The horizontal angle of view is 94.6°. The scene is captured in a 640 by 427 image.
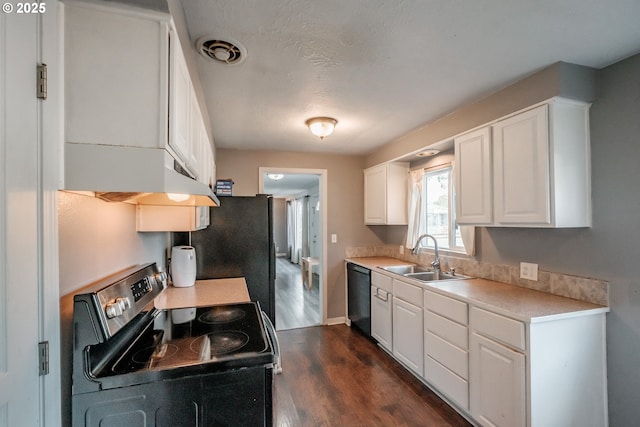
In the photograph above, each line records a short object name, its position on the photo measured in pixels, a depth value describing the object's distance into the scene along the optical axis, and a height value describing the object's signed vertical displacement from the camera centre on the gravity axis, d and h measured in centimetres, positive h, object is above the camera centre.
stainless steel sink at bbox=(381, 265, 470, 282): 282 -61
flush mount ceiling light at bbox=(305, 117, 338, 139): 266 +83
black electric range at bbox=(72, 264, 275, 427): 92 -53
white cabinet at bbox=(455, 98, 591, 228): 179 +29
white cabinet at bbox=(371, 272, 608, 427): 161 -91
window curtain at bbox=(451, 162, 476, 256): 262 -22
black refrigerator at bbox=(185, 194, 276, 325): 269 -27
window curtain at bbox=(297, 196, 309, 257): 835 -30
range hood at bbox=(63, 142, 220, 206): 86 +14
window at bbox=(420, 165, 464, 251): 299 +5
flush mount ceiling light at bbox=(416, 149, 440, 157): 301 +64
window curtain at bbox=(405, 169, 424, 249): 342 +5
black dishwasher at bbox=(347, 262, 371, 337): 339 -99
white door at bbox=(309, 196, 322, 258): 751 -28
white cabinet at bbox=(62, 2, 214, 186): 85 +42
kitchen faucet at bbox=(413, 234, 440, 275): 297 -44
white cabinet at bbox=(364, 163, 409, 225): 356 +26
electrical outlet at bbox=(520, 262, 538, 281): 213 -42
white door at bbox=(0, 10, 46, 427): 70 -1
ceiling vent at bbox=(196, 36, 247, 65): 153 +91
